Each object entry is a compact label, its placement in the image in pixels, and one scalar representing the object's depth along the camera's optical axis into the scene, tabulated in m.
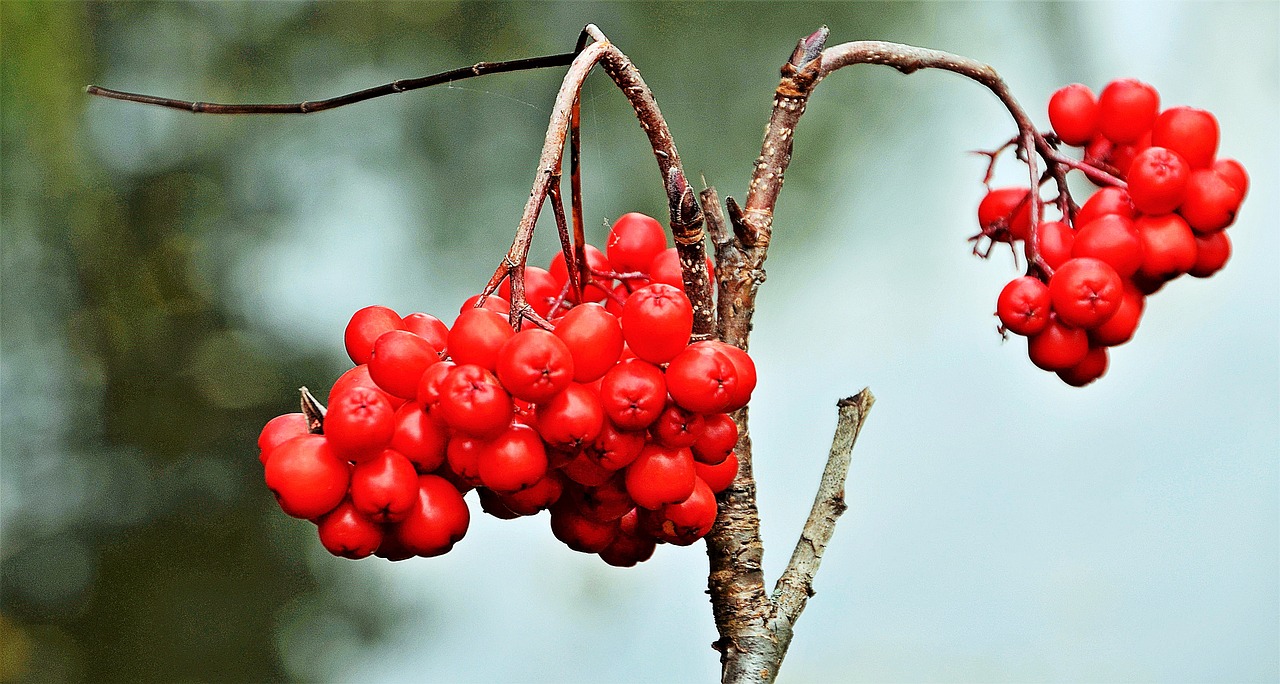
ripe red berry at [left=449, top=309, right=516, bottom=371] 0.85
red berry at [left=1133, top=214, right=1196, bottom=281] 0.88
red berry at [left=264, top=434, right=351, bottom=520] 0.85
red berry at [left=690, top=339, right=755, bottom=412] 0.85
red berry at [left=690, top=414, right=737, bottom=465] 0.86
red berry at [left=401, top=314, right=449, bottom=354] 0.87
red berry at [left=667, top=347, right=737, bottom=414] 0.85
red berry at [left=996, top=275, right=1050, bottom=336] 0.89
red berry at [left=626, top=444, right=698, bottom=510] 0.86
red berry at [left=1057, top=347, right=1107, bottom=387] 0.89
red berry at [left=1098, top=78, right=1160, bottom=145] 0.90
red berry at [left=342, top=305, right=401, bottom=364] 0.87
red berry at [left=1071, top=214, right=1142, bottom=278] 0.88
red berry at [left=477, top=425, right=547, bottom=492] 0.85
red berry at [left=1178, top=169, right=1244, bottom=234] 0.88
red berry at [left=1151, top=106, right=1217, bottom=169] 0.89
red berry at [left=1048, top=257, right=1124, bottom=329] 0.88
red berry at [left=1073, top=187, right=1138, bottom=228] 0.89
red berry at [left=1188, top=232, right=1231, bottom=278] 0.89
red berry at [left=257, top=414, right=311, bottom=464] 0.87
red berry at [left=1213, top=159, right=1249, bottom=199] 0.89
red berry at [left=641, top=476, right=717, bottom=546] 0.86
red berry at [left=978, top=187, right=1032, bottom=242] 0.90
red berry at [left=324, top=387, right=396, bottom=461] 0.85
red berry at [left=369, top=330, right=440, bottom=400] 0.85
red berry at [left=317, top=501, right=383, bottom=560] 0.86
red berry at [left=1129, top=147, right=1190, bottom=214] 0.88
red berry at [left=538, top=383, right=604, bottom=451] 0.85
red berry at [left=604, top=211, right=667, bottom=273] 0.90
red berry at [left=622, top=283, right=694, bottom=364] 0.85
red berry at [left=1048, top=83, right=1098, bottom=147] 0.90
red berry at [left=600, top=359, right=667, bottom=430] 0.85
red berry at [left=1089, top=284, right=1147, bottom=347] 0.89
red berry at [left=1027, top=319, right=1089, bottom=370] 0.89
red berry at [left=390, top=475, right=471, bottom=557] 0.86
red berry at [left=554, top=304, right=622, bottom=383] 0.85
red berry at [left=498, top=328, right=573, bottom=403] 0.85
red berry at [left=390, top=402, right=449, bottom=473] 0.86
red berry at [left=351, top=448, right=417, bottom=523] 0.85
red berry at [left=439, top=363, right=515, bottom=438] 0.85
